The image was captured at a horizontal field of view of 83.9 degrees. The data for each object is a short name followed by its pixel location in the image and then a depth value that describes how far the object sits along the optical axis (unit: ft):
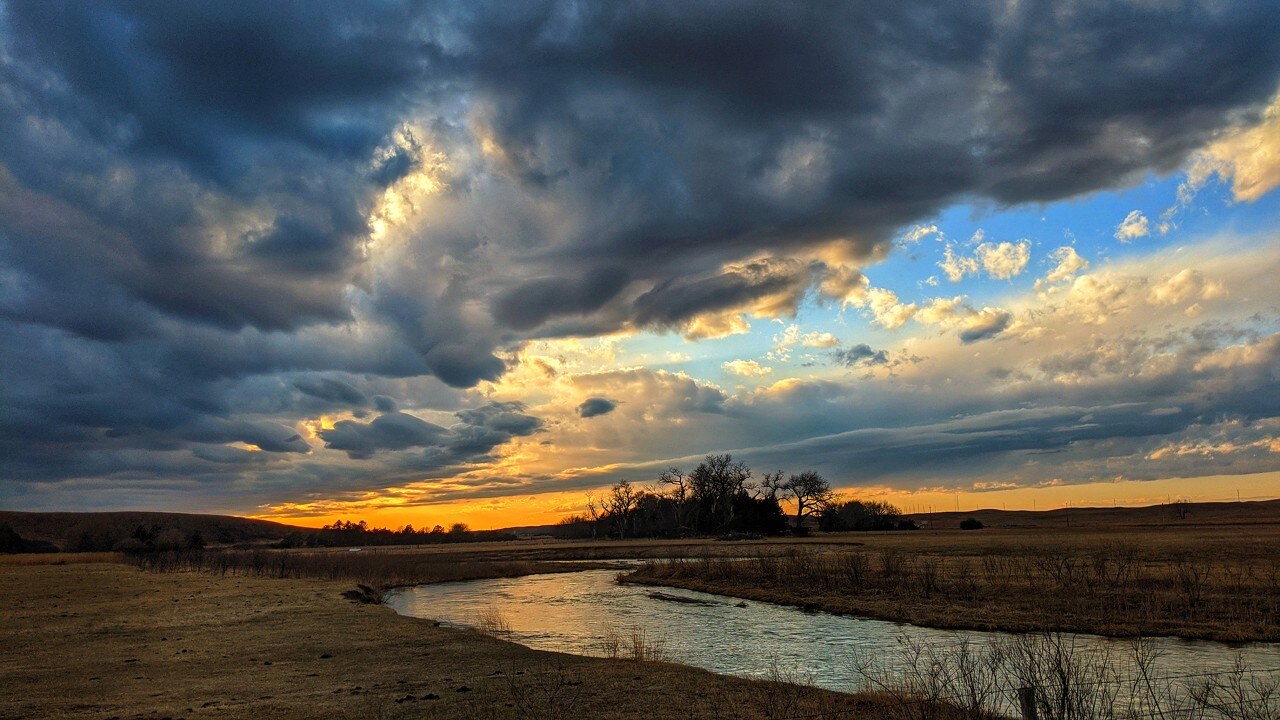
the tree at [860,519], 554.05
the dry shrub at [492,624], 97.89
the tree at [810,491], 548.31
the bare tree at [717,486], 548.31
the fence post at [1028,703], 35.01
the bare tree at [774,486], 533.14
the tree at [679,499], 584.32
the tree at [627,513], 651.90
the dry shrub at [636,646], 72.28
